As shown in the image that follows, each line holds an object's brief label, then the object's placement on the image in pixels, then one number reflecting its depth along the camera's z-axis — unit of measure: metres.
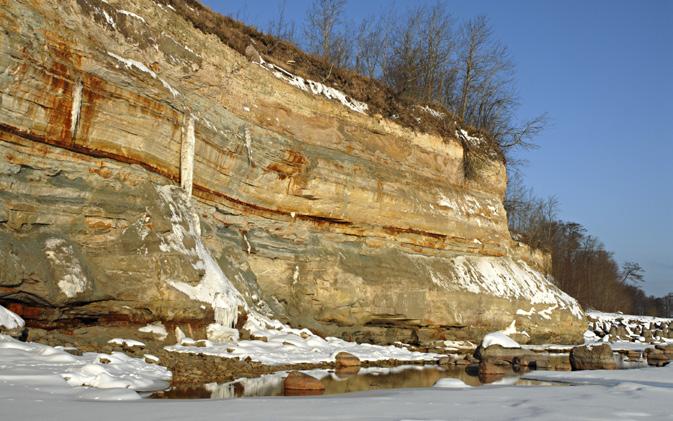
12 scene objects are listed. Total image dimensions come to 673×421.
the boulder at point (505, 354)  16.92
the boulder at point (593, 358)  15.80
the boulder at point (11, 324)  9.75
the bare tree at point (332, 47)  33.62
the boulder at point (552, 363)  15.89
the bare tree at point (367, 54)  35.88
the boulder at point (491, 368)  14.49
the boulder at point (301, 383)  9.71
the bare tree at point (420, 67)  33.22
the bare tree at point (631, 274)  75.63
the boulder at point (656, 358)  17.81
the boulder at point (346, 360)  14.13
